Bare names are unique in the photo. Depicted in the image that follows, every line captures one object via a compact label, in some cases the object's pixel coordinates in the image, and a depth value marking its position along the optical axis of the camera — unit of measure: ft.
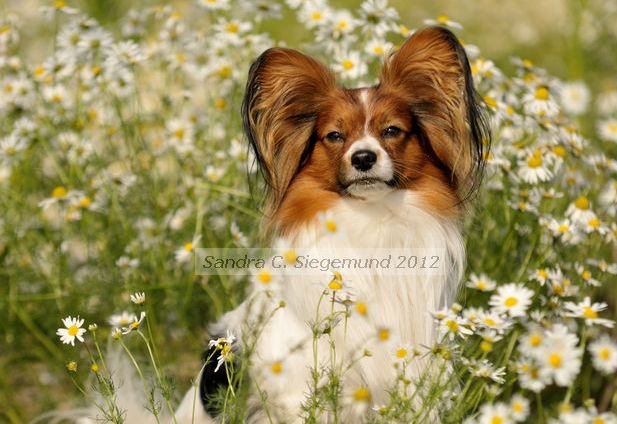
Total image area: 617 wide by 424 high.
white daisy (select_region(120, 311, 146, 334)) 15.65
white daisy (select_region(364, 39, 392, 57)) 26.99
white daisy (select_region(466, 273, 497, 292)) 21.60
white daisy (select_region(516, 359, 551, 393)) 14.92
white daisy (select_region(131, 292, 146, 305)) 16.17
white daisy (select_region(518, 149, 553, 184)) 23.72
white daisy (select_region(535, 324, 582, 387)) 13.62
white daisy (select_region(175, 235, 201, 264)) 25.41
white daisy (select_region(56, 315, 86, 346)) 16.19
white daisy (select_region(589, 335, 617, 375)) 15.90
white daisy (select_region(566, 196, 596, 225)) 22.86
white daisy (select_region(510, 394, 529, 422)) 14.69
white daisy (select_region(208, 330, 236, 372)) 15.56
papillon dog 21.04
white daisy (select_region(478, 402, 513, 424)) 13.96
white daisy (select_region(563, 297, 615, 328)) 16.53
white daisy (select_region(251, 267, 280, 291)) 18.10
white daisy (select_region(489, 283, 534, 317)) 16.37
